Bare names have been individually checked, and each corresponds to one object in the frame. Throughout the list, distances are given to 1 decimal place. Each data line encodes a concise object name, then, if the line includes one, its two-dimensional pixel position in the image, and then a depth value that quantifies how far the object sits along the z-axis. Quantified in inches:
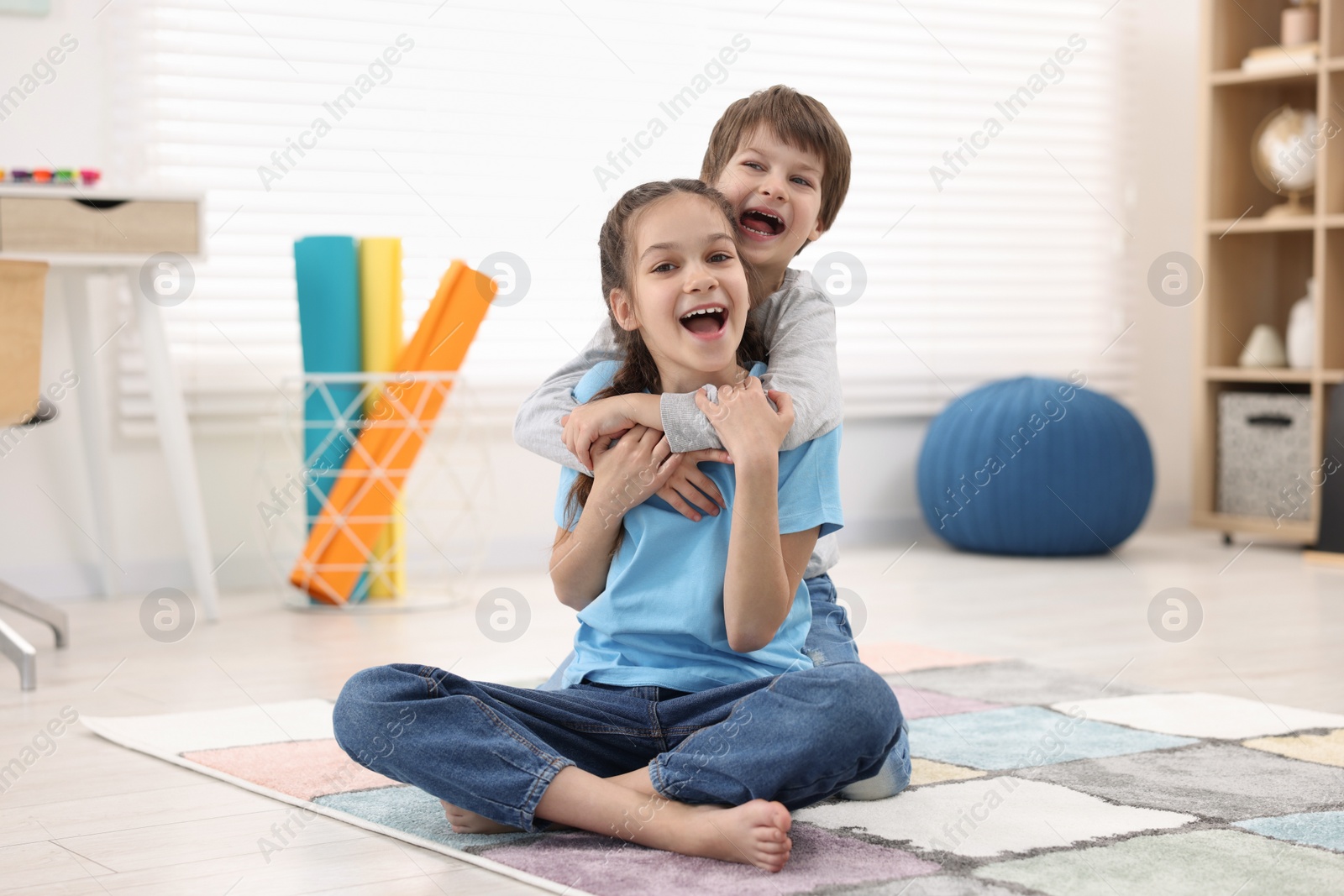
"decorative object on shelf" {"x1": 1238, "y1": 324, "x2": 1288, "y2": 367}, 287.1
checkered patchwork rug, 85.4
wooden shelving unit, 287.0
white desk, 182.4
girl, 87.7
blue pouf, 257.6
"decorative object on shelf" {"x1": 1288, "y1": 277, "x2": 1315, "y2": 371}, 277.1
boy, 98.0
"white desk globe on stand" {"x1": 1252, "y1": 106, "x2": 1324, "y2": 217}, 276.2
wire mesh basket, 209.9
